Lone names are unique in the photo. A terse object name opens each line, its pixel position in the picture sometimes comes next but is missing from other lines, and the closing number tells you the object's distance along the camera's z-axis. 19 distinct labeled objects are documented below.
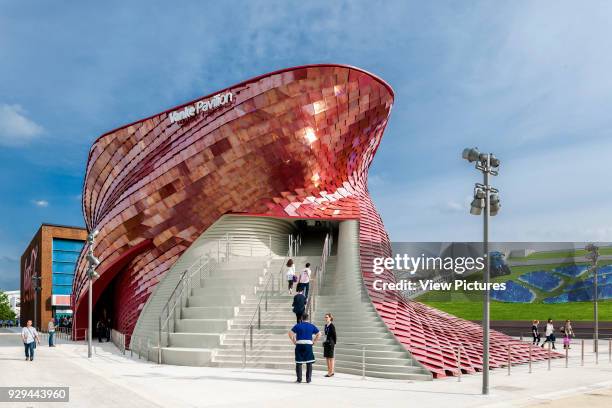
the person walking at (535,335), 27.20
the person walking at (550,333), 23.16
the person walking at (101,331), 29.60
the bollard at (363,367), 13.43
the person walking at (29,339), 18.14
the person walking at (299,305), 15.96
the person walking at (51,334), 25.94
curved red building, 23.33
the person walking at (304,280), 17.59
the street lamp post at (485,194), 11.89
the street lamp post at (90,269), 20.64
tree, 106.22
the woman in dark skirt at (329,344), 13.38
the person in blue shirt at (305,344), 12.48
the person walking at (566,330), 21.30
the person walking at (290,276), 18.95
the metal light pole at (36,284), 46.50
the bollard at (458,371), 13.48
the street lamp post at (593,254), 28.11
